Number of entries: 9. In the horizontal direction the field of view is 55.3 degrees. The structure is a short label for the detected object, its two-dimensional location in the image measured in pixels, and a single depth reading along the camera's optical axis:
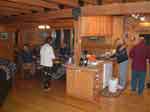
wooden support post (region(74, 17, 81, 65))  3.47
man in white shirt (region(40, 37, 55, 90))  3.82
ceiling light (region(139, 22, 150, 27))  4.42
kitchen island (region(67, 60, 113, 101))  3.27
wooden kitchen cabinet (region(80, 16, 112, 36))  3.64
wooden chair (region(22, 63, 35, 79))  4.78
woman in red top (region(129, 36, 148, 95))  3.57
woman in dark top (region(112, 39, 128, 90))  4.01
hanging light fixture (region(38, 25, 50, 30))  5.34
